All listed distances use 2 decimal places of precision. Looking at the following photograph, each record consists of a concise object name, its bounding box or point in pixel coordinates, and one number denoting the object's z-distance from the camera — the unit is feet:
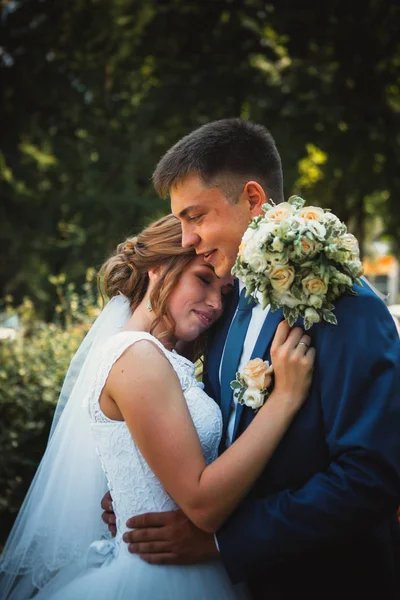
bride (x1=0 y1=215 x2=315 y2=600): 8.14
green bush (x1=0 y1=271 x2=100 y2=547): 16.70
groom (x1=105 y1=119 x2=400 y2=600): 7.57
